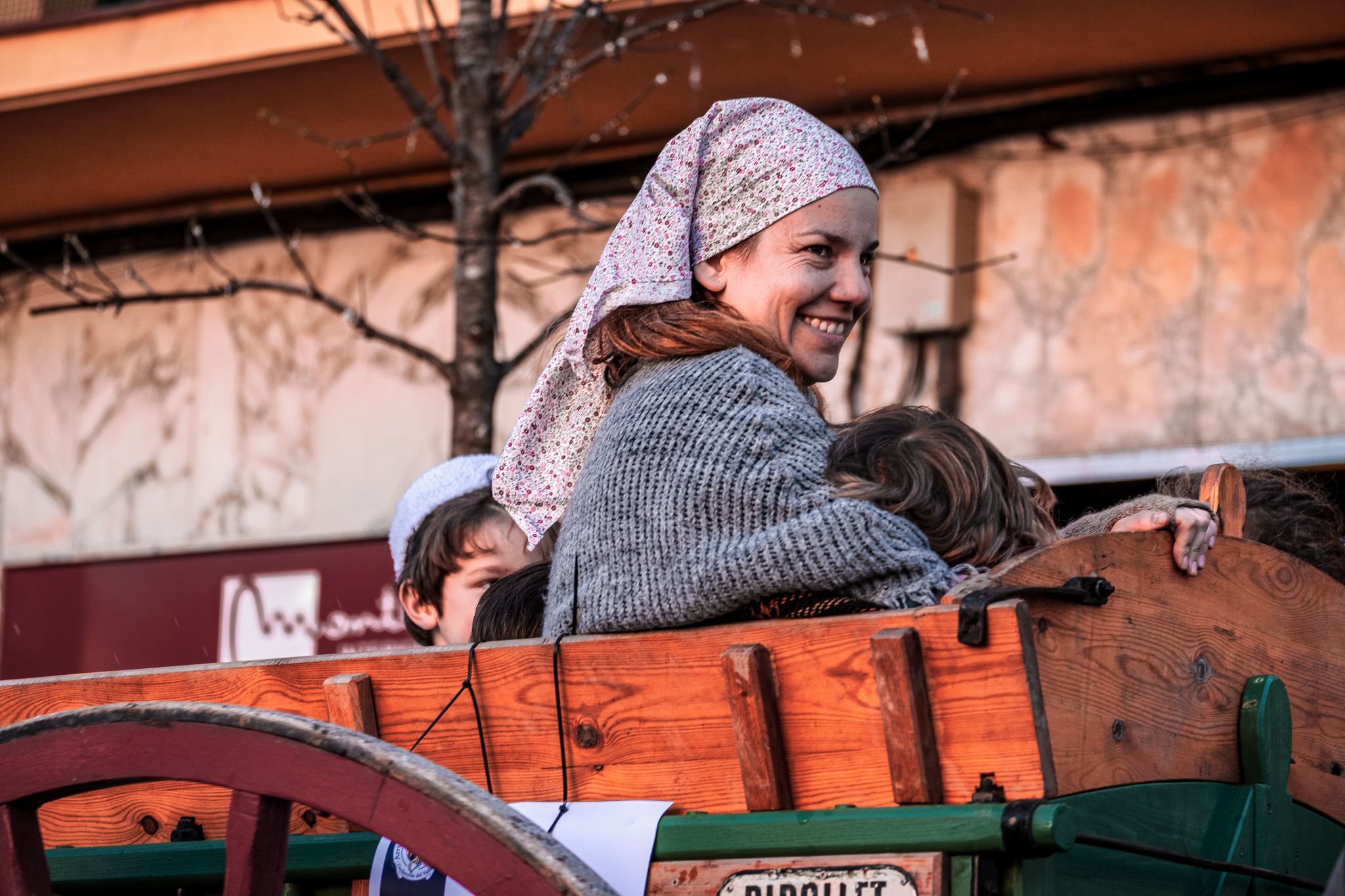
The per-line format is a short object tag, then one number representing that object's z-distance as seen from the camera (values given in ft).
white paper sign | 14.20
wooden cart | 12.96
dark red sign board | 46.01
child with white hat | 25.31
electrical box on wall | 42.91
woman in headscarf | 14.92
